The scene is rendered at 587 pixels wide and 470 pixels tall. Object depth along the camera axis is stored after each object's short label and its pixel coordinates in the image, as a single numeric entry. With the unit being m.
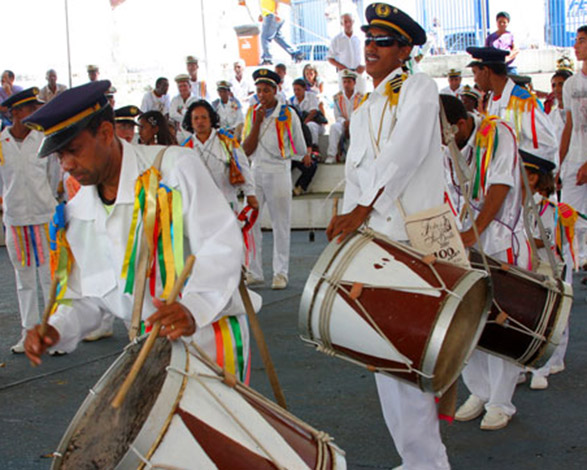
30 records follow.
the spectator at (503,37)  14.42
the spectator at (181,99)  14.38
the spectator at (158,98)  14.80
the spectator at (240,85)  17.42
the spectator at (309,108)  14.67
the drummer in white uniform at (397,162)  3.63
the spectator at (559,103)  9.88
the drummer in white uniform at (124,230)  2.72
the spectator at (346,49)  15.51
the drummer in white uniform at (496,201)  4.42
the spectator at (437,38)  24.32
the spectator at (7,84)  15.15
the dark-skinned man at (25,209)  6.77
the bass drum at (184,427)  2.20
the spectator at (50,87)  15.49
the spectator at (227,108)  14.81
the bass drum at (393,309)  3.25
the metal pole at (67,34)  15.39
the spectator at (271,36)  24.22
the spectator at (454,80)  14.82
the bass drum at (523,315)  4.02
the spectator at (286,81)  15.83
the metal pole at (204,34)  18.70
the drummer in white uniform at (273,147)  9.36
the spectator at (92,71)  16.84
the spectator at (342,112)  14.12
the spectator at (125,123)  7.51
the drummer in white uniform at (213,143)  8.38
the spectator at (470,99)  9.35
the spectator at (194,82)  15.83
